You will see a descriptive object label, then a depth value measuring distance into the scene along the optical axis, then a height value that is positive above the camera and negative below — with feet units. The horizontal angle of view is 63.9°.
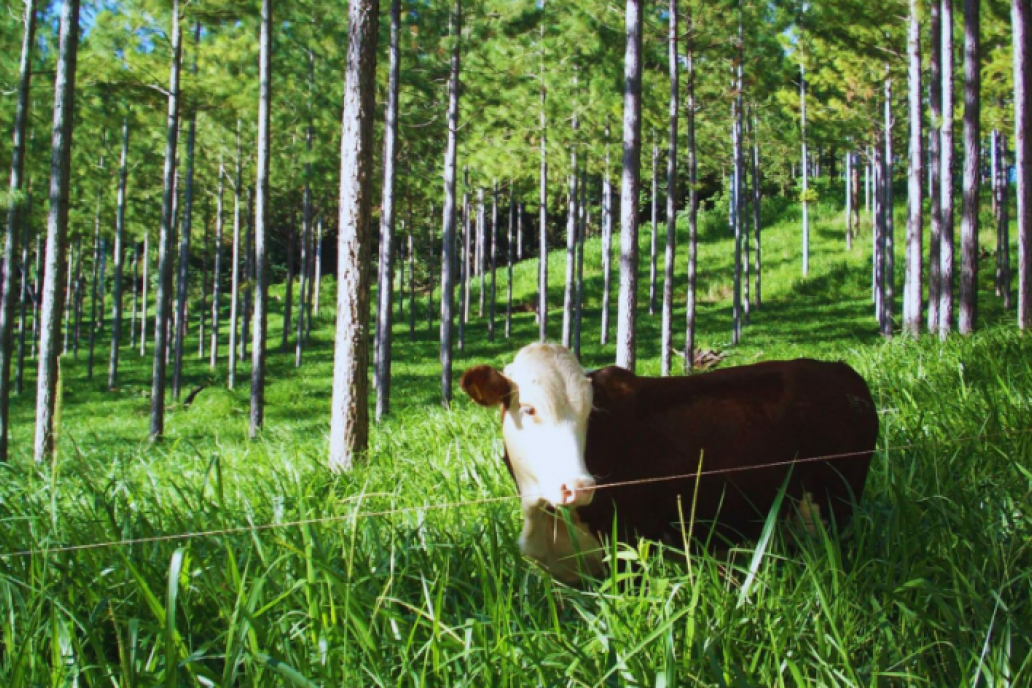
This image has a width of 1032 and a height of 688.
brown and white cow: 9.76 -0.74
